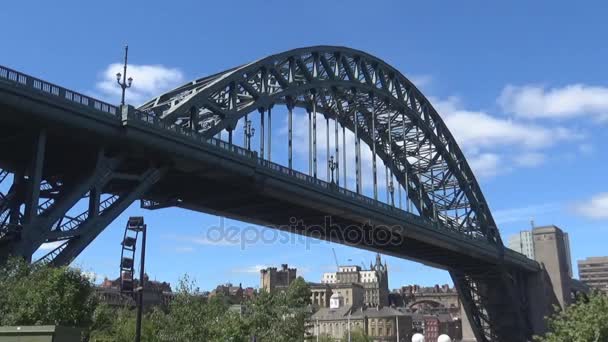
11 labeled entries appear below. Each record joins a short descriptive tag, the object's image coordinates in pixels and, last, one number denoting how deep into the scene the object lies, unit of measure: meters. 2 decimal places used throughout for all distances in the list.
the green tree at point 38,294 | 34.34
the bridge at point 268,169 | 40.91
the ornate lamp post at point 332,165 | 71.75
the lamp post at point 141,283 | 27.12
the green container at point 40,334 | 19.61
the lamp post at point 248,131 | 60.26
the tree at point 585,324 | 40.22
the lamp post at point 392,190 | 85.25
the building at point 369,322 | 173.38
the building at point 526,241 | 184.38
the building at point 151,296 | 162.25
